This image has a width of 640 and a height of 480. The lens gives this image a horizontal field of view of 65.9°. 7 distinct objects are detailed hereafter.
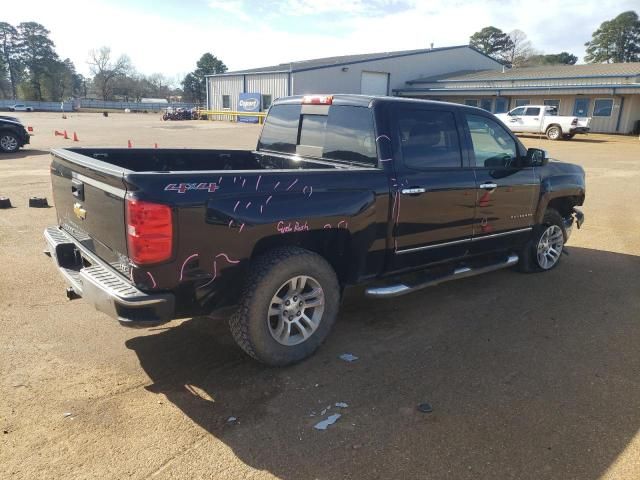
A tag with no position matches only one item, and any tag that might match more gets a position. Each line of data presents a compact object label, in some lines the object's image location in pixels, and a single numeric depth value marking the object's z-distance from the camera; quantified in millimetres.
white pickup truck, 27250
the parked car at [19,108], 64562
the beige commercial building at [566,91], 31328
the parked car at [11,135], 16359
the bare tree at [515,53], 80375
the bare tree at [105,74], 100500
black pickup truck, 3018
